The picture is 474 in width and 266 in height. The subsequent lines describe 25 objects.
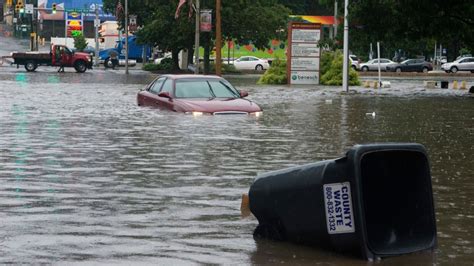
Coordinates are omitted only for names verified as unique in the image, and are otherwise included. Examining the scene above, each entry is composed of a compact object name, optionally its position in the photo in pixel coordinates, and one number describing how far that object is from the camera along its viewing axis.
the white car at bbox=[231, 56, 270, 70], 90.62
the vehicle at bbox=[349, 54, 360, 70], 86.25
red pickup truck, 71.88
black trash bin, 7.73
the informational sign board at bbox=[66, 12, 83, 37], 136.88
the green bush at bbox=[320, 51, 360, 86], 53.47
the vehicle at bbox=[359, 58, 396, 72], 87.69
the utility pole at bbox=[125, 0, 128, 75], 76.76
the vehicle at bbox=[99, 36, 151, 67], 100.50
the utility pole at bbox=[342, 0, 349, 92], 42.78
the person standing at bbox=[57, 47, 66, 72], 71.94
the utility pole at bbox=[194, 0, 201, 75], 60.72
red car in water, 23.78
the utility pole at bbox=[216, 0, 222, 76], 56.58
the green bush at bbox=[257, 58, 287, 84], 54.84
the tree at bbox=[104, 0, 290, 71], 75.00
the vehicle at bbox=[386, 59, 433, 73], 88.81
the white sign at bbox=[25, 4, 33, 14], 98.31
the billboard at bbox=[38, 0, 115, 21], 143.25
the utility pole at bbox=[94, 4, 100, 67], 98.00
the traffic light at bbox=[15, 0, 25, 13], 92.28
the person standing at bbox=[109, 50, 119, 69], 89.44
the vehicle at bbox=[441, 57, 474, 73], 84.12
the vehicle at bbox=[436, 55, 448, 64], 107.81
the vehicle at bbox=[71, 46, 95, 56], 114.29
